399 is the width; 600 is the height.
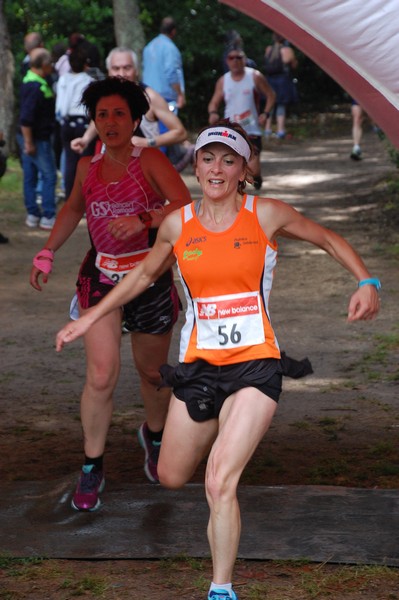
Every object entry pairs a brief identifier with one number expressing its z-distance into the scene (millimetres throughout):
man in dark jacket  14602
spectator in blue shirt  16812
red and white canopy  5129
